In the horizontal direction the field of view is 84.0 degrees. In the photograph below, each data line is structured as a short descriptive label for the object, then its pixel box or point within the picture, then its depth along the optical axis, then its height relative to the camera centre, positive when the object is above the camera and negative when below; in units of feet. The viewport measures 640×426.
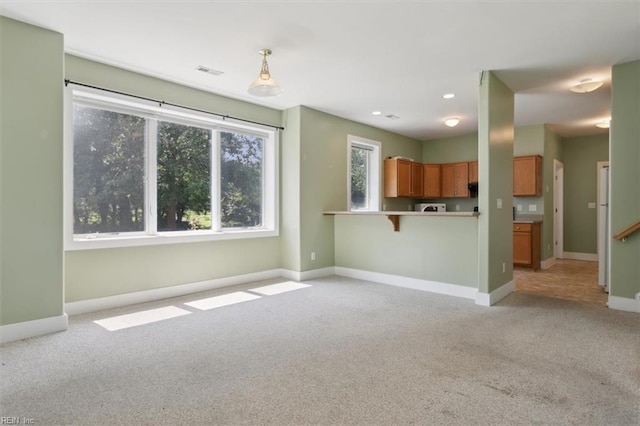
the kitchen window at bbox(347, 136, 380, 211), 22.03 +2.35
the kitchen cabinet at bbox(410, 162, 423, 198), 24.71 +2.19
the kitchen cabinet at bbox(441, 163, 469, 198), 24.58 +2.20
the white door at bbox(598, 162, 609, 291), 14.94 -0.88
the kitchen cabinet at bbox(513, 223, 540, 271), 20.34 -1.92
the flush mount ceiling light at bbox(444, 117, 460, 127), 18.98 +4.83
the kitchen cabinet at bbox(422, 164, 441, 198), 25.85 +2.22
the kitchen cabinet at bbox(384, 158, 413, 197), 23.17 +2.26
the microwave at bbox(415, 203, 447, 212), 23.20 +0.29
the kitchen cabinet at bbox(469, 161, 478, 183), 23.97 +2.69
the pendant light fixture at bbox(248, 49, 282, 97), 10.70 +3.77
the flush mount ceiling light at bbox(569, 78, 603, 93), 13.69 +4.94
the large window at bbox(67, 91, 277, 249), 12.48 +1.47
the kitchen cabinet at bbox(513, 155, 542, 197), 21.06 +2.11
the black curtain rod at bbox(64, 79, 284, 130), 11.81 +4.31
